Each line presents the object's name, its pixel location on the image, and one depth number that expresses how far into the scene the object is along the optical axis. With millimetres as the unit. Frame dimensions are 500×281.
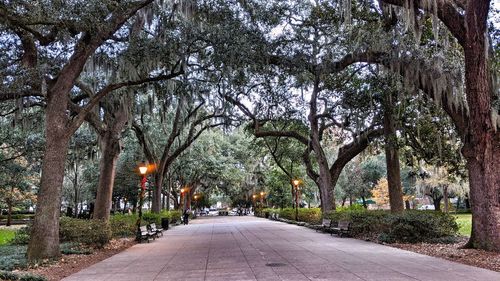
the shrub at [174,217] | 33031
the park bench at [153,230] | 18141
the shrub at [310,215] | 24964
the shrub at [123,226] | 18183
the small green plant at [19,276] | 7436
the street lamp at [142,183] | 16844
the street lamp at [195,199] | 70412
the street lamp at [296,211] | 29462
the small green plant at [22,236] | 13750
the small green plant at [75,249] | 12109
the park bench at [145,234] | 16764
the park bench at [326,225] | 18339
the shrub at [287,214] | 32438
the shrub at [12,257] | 9593
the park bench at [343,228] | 16453
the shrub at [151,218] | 24345
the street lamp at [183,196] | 44744
